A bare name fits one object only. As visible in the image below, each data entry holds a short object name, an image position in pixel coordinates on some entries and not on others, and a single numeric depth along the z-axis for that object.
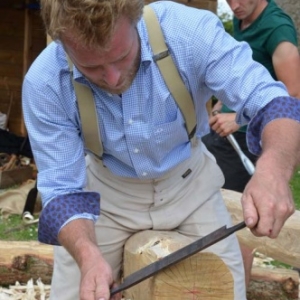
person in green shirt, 4.73
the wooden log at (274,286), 4.98
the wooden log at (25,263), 5.24
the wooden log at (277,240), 4.18
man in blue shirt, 2.59
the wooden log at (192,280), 2.63
